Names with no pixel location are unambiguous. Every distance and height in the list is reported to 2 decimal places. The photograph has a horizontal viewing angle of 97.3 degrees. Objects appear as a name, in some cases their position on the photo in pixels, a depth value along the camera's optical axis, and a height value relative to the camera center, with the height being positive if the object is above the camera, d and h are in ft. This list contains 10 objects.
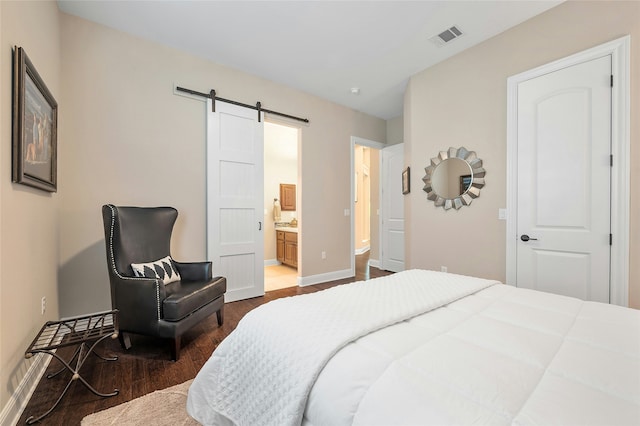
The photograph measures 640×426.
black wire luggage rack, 4.92 -2.52
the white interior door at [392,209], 16.20 +0.17
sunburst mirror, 9.85 +1.26
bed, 2.24 -1.47
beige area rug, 4.74 -3.55
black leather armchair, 6.72 -1.98
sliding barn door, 10.78 +0.54
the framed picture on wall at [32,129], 5.03 +1.74
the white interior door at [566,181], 7.25 +0.88
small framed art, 12.17 +1.38
